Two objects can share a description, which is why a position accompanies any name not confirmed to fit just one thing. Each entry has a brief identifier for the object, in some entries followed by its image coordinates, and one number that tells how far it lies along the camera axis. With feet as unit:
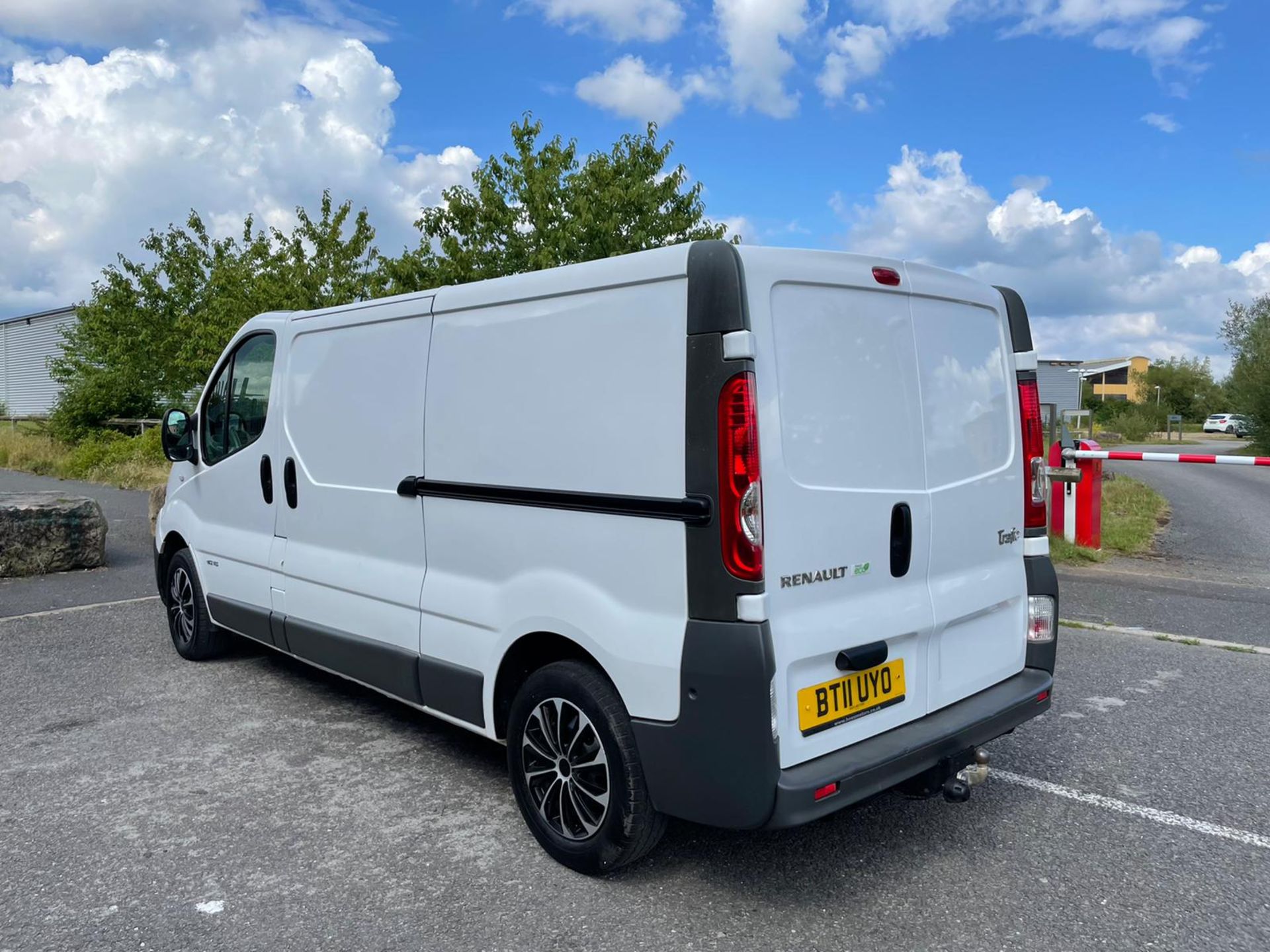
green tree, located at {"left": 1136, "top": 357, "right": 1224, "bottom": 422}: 261.24
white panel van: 9.87
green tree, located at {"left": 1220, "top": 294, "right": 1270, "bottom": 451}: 132.67
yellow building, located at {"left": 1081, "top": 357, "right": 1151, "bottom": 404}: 356.79
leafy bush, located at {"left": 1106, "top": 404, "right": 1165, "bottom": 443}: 176.86
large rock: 31.35
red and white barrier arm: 28.04
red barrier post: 31.99
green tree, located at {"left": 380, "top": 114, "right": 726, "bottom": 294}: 47.29
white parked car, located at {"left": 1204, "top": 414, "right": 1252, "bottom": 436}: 223.30
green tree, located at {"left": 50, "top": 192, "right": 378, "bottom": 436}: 58.34
